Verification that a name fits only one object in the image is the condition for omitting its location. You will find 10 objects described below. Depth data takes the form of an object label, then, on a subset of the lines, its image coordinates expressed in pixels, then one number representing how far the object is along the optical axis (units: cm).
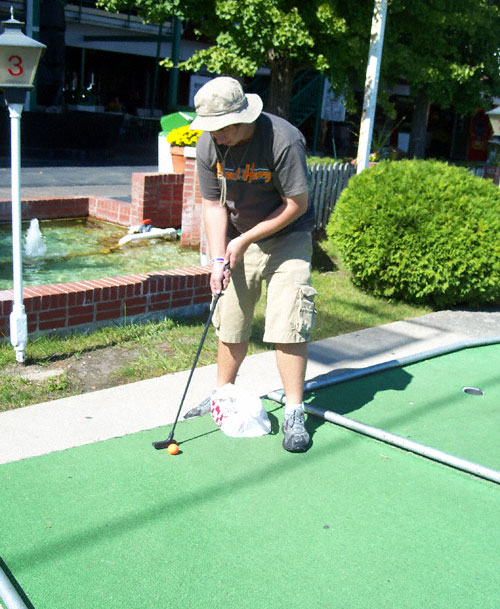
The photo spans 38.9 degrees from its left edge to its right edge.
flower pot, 894
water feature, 709
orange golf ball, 326
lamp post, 396
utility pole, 903
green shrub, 609
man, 313
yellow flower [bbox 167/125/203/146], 871
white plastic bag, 347
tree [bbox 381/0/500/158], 1184
